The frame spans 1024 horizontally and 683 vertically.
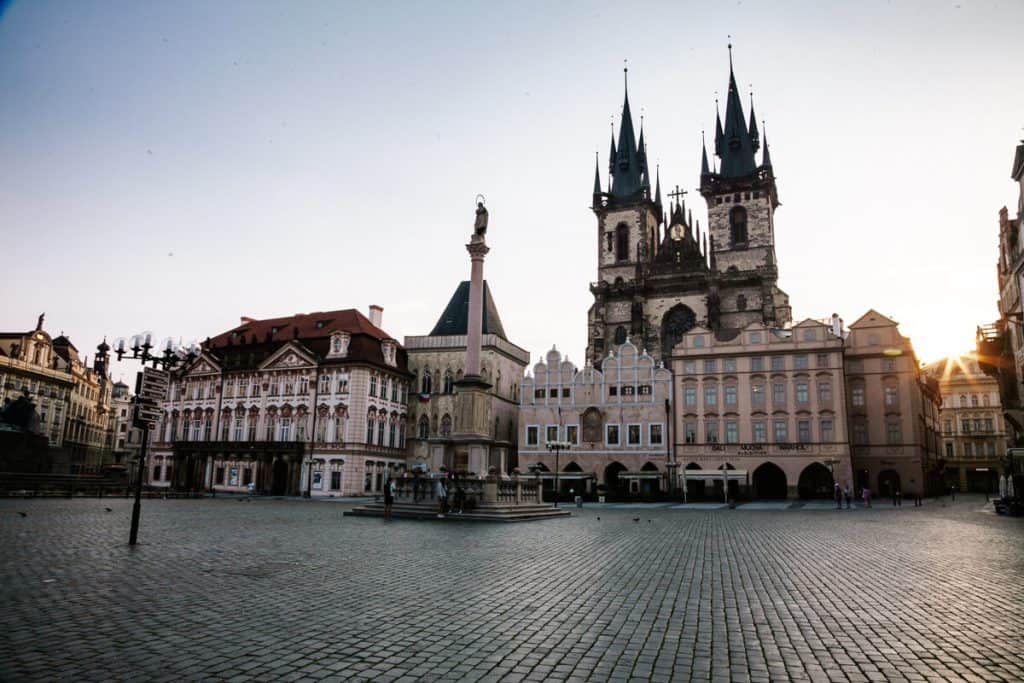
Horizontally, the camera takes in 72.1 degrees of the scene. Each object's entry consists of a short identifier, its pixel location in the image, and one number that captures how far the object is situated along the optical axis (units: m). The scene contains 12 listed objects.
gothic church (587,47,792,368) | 67.44
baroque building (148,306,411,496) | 55.94
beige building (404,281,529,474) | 61.84
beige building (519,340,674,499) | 55.66
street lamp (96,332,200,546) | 15.10
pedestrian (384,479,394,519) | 25.77
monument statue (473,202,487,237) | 30.72
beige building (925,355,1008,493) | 87.65
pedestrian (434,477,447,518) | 25.67
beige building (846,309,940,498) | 52.31
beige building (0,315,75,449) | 60.28
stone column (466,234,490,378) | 30.01
